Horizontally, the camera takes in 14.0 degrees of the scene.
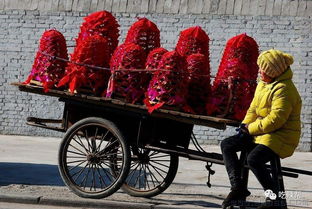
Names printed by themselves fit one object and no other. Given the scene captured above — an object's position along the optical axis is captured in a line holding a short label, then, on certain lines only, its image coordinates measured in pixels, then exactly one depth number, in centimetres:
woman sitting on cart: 1043
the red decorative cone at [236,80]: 1166
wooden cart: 1213
